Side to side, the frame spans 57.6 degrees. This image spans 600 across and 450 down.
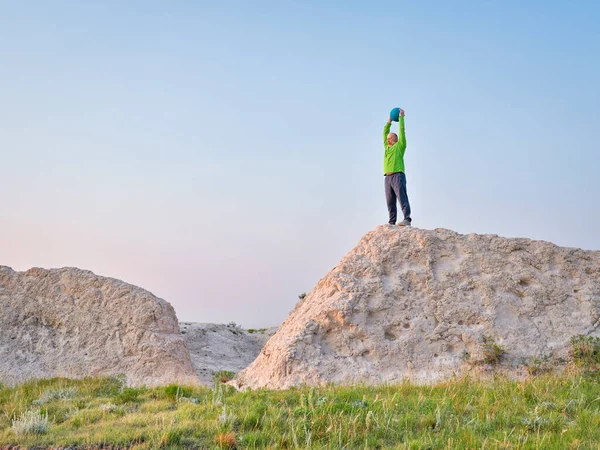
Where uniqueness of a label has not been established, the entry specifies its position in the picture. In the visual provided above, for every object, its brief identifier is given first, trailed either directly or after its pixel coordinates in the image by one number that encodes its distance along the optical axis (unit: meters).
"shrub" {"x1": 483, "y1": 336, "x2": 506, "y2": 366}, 9.91
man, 12.77
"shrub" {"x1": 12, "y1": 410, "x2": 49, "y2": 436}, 6.19
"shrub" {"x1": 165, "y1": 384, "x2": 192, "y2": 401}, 7.88
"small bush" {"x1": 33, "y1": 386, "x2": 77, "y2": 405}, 8.29
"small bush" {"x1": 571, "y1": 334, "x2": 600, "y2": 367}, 9.76
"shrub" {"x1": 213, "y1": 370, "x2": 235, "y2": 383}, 11.69
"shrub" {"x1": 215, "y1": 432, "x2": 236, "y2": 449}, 5.55
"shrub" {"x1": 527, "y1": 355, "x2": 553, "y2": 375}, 9.68
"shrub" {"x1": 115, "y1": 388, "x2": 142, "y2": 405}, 7.92
